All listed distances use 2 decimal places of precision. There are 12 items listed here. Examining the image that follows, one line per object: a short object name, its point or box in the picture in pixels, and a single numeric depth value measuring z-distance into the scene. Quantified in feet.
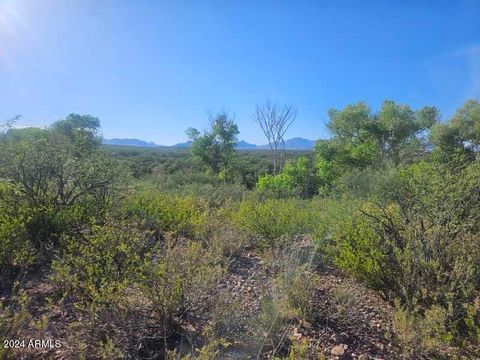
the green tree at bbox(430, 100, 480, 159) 62.39
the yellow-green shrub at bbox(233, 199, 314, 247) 15.34
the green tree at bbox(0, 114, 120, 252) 12.39
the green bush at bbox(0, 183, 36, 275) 9.49
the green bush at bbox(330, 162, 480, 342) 8.52
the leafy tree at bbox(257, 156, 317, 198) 42.65
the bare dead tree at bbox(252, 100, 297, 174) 72.69
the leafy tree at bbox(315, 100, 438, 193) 68.49
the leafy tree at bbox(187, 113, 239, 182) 66.33
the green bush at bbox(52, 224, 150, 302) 8.09
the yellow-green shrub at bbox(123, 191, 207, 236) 15.47
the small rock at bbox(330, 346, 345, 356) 7.61
